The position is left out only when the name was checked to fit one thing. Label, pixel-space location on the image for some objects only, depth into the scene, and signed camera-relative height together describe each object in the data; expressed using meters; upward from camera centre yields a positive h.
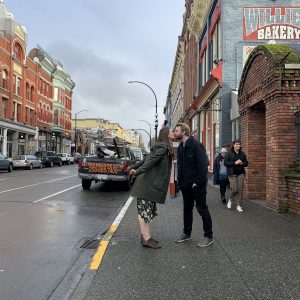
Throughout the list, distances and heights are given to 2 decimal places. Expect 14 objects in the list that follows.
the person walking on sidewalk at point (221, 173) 8.47 -0.43
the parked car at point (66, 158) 38.97 -0.16
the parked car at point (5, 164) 22.75 -0.57
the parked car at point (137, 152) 18.88 +0.32
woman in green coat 4.57 -0.36
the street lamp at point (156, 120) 28.88 +3.56
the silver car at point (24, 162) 27.29 -0.49
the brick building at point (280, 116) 6.97 +0.97
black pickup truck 11.61 -0.45
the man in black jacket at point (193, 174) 4.65 -0.25
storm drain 4.81 -1.40
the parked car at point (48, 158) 33.41 -0.15
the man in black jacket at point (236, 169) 7.40 -0.27
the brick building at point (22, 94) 33.55 +7.88
